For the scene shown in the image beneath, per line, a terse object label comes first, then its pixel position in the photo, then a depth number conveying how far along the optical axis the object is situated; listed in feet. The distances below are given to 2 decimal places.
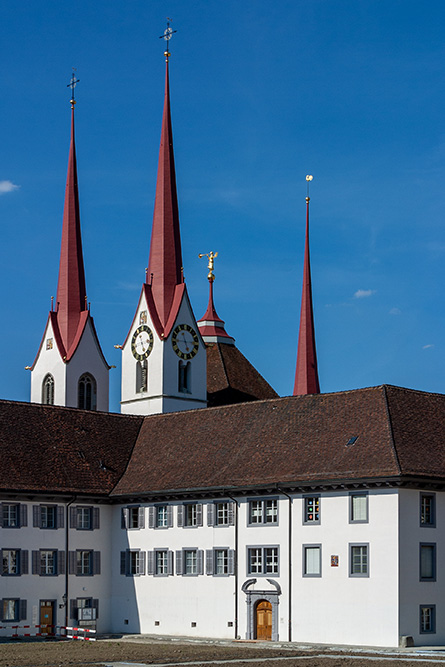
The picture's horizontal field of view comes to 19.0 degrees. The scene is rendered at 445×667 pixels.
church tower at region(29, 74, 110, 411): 266.36
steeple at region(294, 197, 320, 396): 289.74
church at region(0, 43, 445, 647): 163.84
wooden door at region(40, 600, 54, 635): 188.85
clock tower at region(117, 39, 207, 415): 263.29
